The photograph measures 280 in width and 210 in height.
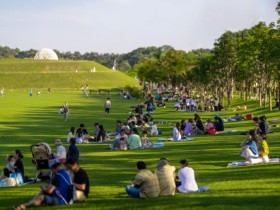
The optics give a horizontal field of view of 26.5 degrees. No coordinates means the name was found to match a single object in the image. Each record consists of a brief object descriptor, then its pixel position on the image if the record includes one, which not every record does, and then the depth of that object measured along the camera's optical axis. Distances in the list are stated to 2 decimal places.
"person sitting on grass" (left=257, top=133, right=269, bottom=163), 21.47
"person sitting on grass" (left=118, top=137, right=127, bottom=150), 29.23
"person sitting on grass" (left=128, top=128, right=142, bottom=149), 29.32
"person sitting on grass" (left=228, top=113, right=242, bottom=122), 46.16
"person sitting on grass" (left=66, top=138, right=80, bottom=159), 22.66
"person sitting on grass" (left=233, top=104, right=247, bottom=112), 61.83
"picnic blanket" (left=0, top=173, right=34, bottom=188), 18.58
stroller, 19.95
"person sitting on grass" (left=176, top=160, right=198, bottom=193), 15.95
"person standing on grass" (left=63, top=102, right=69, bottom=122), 50.05
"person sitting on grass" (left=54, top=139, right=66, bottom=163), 22.07
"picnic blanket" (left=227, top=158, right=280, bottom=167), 21.31
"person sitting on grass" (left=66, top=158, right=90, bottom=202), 15.09
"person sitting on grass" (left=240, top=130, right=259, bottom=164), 21.52
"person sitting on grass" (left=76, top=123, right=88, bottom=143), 33.44
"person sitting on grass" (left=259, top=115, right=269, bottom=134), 31.17
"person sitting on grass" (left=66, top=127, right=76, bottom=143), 30.85
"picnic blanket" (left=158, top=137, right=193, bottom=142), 32.92
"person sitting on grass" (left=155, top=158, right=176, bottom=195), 15.35
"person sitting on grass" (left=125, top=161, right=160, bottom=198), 14.95
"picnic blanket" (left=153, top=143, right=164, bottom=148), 29.74
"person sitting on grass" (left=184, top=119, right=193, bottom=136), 35.91
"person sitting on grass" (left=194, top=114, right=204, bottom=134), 36.25
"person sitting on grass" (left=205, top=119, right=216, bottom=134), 35.84
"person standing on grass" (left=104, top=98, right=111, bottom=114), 59.24
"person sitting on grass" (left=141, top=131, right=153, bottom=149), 29.53
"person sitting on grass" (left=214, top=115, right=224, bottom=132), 36.19
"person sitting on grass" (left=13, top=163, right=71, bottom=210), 14.18
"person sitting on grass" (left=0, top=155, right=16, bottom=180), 18.91
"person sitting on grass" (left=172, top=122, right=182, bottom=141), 32.62
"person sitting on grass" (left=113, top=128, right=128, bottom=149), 29.45
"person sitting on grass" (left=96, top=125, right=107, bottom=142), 34.03
